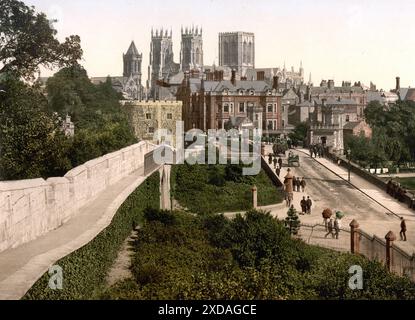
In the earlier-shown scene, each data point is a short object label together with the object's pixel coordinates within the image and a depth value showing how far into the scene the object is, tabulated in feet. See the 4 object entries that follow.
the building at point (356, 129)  269.64
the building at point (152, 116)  237.45
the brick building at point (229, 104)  294.25
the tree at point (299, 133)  263.70
